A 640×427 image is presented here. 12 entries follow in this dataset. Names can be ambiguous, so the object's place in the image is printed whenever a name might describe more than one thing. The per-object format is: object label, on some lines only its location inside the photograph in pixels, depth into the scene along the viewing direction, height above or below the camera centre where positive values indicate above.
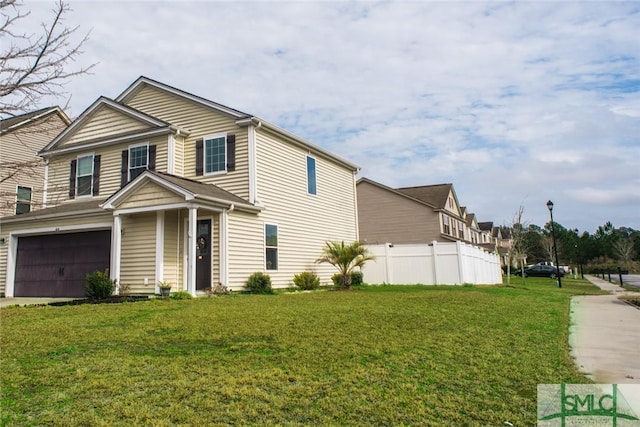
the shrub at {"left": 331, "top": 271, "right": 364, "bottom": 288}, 17.21 -0.15
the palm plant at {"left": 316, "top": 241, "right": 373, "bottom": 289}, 16.36 +0.70
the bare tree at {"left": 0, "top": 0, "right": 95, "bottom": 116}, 5.34 +2.73
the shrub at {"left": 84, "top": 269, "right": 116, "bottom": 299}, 12.20 -0.06
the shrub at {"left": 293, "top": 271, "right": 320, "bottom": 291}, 15.97 -0.15
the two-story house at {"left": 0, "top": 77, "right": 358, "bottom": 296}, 13.55 +2.43
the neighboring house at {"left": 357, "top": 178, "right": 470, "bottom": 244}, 29.84 +3.90
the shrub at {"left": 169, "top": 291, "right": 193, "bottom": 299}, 12.13 -0.37
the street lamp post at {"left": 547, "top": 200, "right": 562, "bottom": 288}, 25.64 +3.61
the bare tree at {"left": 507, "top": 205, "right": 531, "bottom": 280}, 33.09 +2.78
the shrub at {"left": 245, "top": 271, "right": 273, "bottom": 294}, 13.88 -0.16
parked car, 41.38 -0.21
